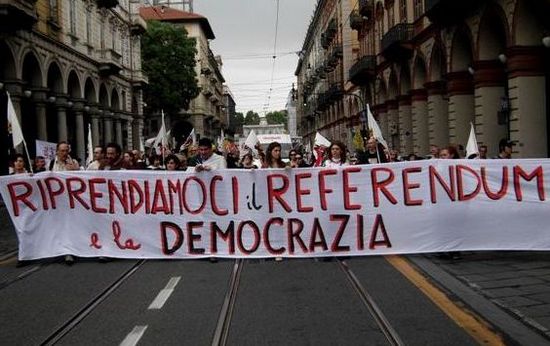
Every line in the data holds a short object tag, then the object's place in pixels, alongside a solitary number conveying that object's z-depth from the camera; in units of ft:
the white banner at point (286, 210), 30.60
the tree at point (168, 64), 204.74
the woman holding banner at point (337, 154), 33.73
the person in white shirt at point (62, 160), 35.35
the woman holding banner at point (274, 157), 32.76
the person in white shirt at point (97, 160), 37.24
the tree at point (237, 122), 508.74
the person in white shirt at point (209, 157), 34.30
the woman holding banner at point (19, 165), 40.55
